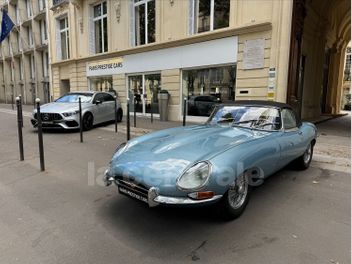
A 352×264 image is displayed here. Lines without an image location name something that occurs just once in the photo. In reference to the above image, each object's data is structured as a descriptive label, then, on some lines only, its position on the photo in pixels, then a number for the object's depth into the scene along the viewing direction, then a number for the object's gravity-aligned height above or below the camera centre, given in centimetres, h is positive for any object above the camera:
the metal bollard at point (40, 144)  511 -101
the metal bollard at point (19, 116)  557 -56
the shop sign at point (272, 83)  1006 +24
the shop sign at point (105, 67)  1574 +120
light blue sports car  283 -79
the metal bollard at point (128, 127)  739 -100
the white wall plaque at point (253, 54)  1030 +129
